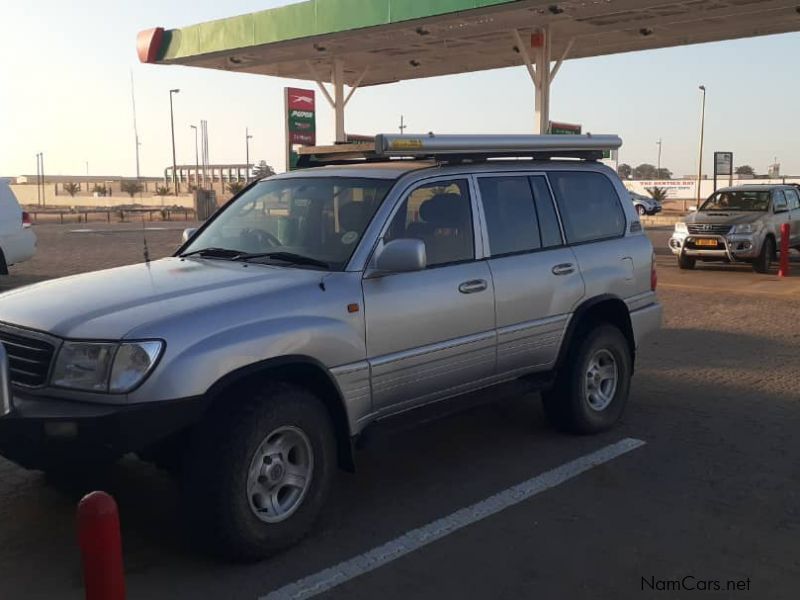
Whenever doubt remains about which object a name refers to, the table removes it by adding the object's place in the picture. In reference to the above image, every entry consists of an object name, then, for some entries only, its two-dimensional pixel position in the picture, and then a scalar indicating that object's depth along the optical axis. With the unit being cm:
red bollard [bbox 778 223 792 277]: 1526
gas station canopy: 1423
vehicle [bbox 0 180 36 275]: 1348
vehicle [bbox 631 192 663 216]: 4116
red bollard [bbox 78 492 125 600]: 266
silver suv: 356
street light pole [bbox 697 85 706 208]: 4837
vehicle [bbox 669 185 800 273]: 1575
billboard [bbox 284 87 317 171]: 1894
